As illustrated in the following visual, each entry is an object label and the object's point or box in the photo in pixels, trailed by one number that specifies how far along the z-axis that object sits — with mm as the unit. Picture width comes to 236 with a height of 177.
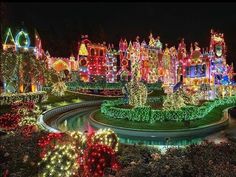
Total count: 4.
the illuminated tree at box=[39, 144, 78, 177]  4471
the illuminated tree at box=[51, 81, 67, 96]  17085
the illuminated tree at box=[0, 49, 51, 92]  14182
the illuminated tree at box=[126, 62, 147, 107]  11124
